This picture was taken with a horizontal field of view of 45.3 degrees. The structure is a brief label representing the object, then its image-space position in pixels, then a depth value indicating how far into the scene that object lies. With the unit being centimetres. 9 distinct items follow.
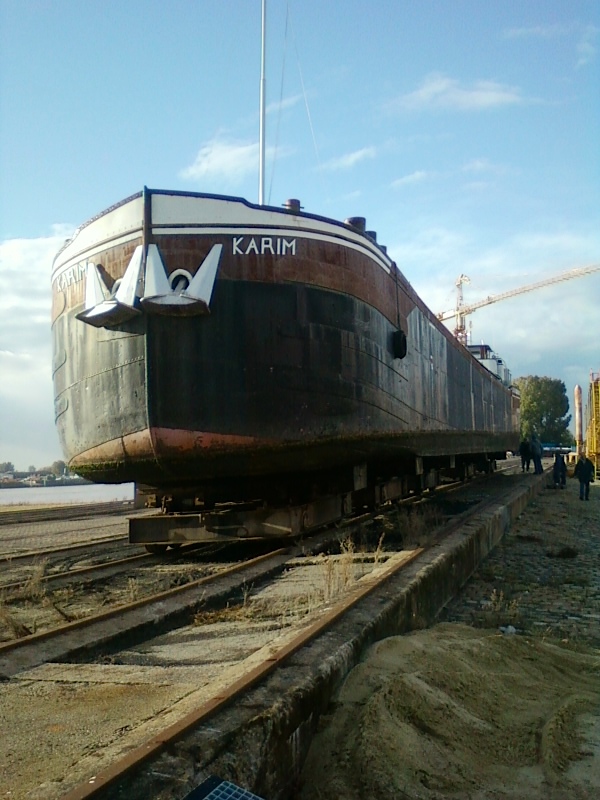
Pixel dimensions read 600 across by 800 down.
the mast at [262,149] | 1003
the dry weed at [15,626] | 477
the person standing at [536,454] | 2715
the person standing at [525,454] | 3086
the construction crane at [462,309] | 9844
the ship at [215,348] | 721
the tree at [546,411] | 8131
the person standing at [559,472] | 2388
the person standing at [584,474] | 1938
